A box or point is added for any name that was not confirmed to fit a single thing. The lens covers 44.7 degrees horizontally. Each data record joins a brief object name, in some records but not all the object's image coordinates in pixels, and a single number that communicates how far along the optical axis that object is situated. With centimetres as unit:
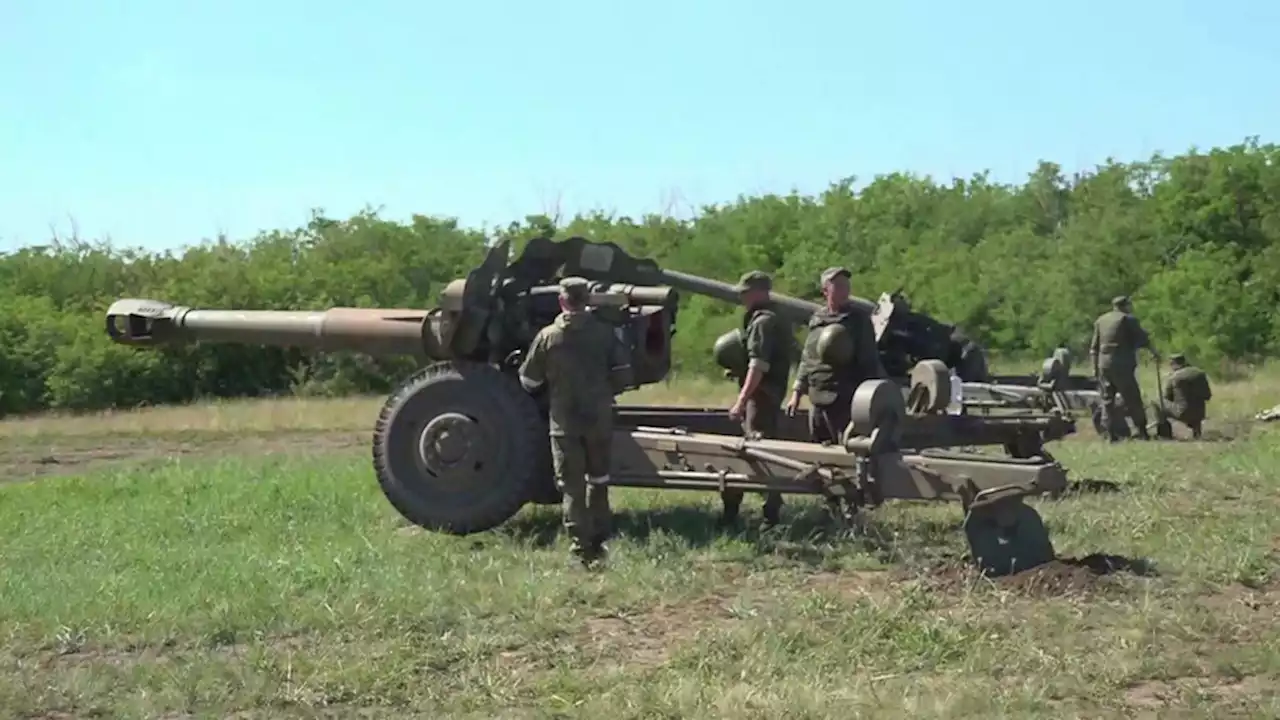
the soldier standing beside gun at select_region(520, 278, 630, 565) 829
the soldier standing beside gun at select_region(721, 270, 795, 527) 912
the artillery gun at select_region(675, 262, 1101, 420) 1093
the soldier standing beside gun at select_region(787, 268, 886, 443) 880
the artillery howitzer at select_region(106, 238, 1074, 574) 756
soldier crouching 1520
